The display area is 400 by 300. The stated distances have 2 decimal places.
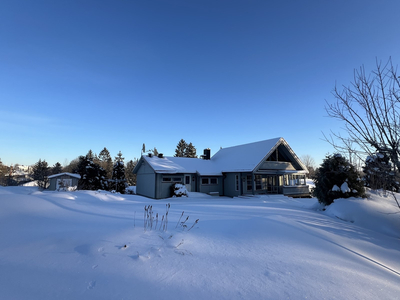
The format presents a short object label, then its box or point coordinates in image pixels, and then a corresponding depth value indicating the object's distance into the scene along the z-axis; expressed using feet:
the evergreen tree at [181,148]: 176.65
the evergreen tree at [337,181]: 37.19
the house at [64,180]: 95.06
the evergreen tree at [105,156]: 199.59
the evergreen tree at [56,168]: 152.05
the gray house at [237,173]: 70.38
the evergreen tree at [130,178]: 159.12
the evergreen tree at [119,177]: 91.45
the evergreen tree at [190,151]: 175.63
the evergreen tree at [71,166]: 122.57
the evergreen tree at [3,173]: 132.87
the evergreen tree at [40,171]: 106.63
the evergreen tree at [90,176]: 89.22
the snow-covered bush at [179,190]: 66.07
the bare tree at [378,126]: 14.37
